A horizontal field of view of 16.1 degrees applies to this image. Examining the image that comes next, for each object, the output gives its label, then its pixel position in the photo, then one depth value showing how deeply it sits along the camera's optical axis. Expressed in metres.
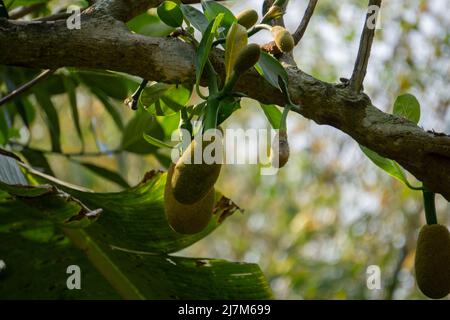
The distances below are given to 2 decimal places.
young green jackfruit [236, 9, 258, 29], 2.03
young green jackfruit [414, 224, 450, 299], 1.93
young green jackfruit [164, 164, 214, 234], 1.91
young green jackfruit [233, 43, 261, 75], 1.83
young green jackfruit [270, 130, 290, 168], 1.84
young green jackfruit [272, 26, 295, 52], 1.94
